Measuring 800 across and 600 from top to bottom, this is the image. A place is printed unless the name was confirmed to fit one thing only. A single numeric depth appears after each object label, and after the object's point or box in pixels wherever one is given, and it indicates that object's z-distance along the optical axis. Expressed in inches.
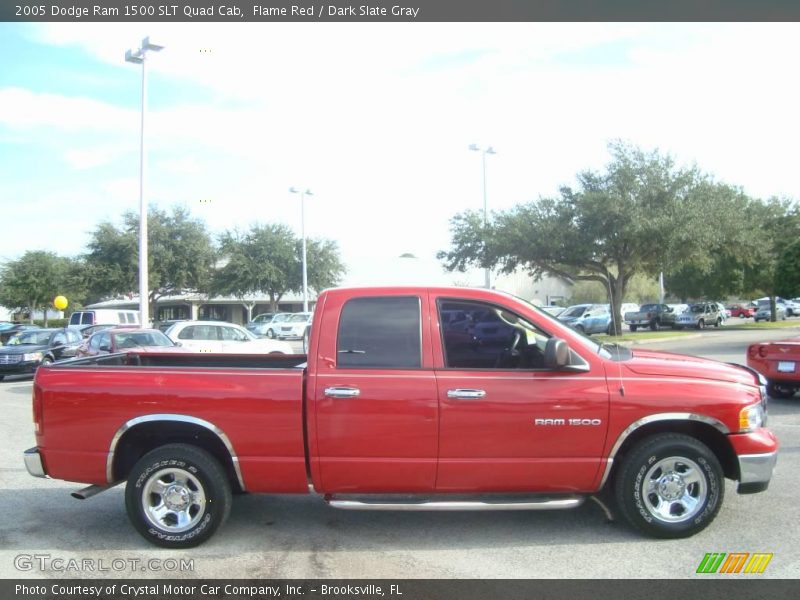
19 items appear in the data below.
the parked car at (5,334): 1503.0
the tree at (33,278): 2235.5
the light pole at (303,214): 1702.6
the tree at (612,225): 1168.8
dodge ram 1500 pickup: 207.3
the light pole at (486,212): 1352.1
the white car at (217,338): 691.4
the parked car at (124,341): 636.1
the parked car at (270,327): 1499.8
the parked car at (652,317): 1782.7
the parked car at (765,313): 2137.1
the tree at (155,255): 1701.5
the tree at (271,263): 1895.9
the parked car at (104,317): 1275.8
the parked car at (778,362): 463.5
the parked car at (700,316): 1712.6
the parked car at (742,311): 2440.9
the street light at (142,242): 980.6
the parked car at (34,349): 806.5
